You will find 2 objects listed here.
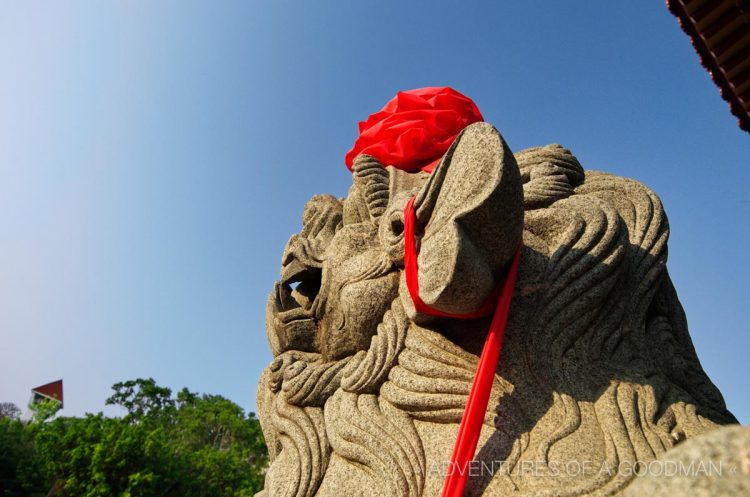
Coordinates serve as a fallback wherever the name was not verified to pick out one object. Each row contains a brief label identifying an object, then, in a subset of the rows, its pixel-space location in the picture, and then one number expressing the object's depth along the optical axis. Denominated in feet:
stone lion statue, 6.57
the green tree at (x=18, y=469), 33.45
